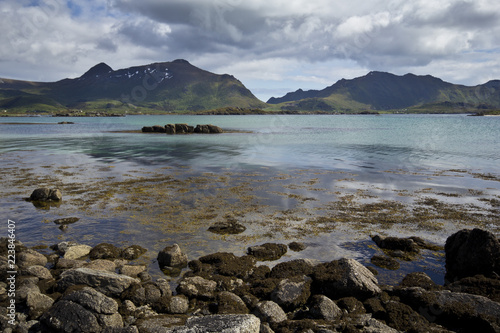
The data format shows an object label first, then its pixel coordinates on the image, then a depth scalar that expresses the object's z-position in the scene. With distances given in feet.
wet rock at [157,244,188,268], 48.24
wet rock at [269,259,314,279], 45.21
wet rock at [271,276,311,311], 38.65
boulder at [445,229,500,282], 44.62
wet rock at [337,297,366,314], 37.86
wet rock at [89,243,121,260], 51.29
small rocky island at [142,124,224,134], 345.10
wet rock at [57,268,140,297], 39.96
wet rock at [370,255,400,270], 49.19
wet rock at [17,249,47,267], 47.01
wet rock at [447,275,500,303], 39.22
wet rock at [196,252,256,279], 46.55
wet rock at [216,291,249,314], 36.95
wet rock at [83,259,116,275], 46.55
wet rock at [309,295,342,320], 36.29
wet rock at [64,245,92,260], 50.62
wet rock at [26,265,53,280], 43.42
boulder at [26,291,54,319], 36.06
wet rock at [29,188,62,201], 83.15
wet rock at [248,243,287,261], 52.34
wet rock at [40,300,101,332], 32.86
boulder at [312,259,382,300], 40.11
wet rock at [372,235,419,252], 54.39
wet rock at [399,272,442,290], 41.95
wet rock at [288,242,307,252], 55.16
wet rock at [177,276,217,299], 40.98
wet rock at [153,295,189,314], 37.95
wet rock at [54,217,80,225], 67.28
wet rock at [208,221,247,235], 62.58
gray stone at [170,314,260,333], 28.17
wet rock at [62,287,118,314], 34.50
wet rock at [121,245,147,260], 51.42
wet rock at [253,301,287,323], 35.53
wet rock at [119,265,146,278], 45.85
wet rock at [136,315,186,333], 33.27
